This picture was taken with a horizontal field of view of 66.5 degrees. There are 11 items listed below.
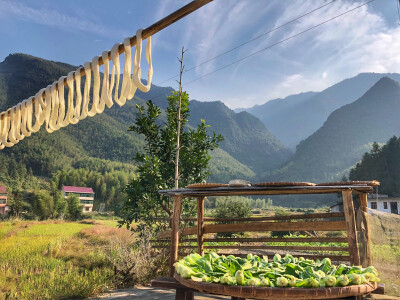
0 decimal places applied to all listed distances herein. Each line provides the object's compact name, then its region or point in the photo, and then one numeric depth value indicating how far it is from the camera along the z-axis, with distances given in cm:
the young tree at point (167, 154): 664
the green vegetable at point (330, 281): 146
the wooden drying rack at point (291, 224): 288
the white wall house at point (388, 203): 3500
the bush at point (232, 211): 1570
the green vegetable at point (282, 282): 143
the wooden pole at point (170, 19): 177
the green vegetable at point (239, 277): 146
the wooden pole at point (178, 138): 675
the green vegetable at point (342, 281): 148
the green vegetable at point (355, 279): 152
